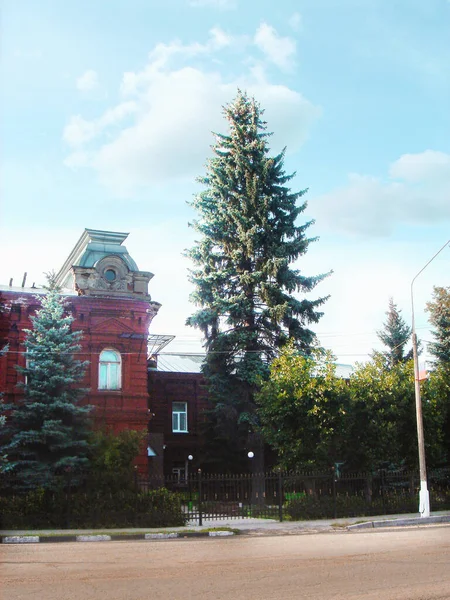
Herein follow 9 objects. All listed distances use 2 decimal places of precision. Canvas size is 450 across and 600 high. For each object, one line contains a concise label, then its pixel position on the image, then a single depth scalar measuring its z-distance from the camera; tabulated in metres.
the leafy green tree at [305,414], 23.42
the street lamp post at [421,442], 21.27
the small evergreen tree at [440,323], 39.78
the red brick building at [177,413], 39.53
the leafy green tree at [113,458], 21.75
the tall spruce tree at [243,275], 31.20
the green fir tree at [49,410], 24.30
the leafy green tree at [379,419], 24.70
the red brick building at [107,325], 29.81
